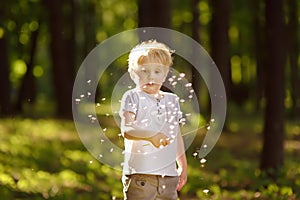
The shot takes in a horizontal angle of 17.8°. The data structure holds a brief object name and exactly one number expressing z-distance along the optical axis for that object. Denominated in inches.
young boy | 247.2
